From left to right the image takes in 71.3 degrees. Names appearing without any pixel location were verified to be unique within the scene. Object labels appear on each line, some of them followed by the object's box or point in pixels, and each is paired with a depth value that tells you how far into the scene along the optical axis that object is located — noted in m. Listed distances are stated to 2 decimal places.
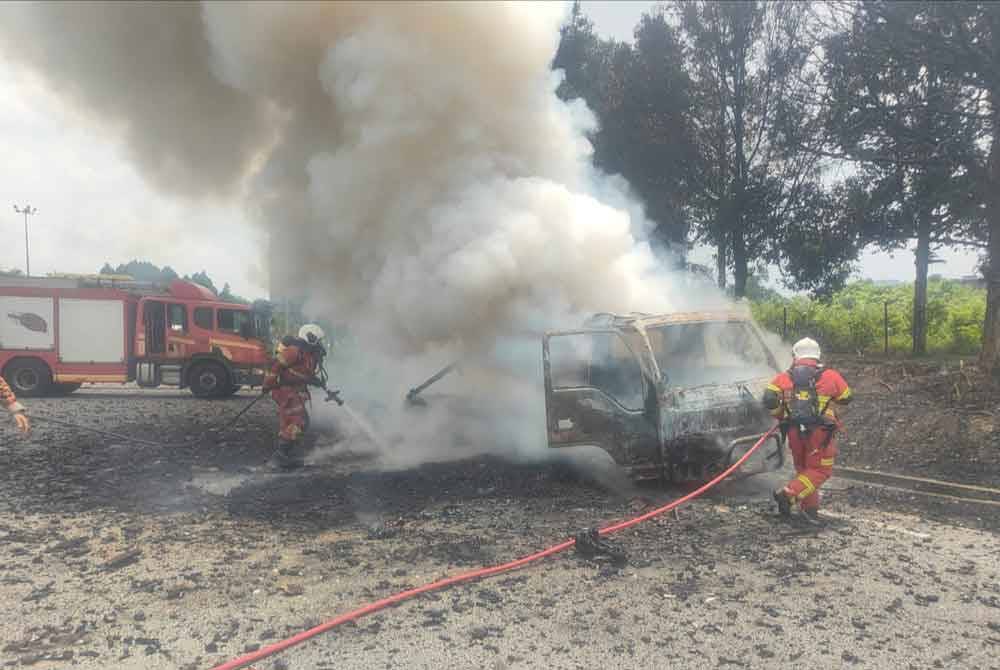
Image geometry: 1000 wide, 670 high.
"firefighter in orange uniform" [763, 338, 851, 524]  5.11
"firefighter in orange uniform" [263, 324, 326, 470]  7.34
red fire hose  3.22
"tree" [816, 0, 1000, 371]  8.32
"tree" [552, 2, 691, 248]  14.66
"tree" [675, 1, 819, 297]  13.91
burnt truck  5.64
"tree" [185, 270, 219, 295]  38.84
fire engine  14.54
